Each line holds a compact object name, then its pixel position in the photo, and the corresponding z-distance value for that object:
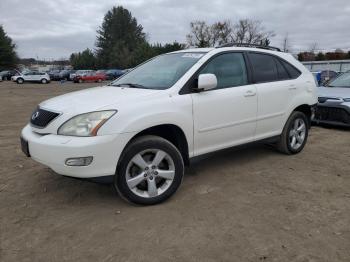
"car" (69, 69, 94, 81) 42.72
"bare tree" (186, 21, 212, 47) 63.03
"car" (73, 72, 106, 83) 41.91
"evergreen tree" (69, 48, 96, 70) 76.25
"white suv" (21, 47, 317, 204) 3.43
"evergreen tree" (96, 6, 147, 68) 76.94
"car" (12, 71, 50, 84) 38.91
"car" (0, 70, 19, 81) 44.86
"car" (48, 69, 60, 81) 48.04
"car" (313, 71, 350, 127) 7.79
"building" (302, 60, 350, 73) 26.33
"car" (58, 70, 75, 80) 47.69
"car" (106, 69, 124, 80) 50.11
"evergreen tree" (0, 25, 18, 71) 57.88
